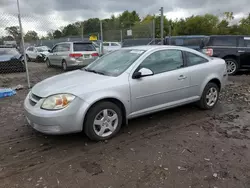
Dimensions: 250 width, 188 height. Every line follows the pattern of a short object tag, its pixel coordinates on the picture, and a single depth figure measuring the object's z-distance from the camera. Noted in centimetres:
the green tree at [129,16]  6244
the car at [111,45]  1875
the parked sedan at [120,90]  331
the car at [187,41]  1137
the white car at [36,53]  1823
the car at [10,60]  1045
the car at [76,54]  1084
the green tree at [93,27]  2514
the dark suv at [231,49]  958
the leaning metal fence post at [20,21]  671
